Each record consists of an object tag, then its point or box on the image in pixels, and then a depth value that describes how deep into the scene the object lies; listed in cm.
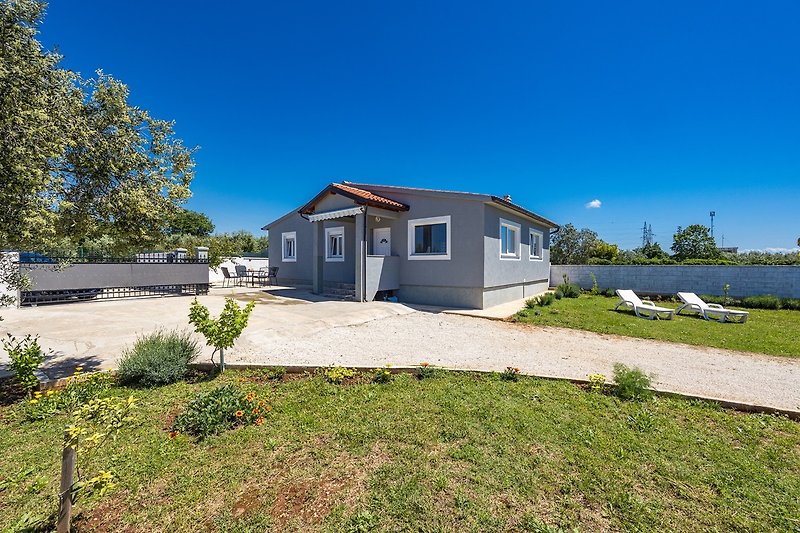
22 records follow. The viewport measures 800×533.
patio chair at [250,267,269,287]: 2375
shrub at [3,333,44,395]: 481
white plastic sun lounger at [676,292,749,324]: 1222
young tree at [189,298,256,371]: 554
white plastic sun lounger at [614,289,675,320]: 1270
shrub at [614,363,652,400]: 498
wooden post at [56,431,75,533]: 220
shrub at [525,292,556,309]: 1489
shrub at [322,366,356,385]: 556
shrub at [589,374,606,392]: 525
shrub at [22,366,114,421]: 436
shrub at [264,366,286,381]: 577
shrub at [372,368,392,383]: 561
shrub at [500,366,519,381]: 574
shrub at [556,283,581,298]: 1877
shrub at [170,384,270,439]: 387
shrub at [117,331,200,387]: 534
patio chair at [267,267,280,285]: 2252
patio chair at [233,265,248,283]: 2588
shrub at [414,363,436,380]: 581
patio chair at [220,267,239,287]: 2258
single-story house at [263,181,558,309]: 1362
